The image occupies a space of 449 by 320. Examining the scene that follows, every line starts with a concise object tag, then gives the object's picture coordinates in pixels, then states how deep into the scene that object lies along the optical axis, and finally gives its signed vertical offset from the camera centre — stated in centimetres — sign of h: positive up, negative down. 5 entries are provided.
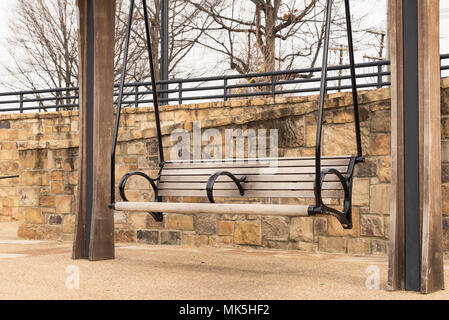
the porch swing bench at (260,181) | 452 -1
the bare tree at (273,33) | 1616 +383
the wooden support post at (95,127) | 634 +55
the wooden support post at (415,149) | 443 +22
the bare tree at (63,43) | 1927 +446
